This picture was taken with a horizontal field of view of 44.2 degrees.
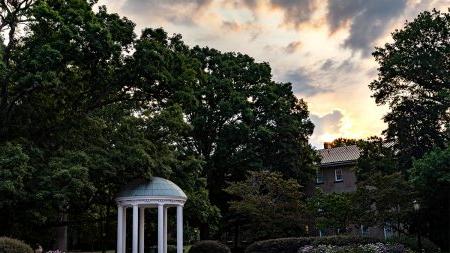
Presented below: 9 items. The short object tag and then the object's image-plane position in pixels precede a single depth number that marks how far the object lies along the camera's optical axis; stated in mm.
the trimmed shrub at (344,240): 27922
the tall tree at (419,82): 35969
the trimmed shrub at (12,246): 18078
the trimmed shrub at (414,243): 29375
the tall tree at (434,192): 28183
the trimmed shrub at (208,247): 28617
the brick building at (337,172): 49250
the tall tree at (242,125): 42031
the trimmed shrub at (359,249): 26531
